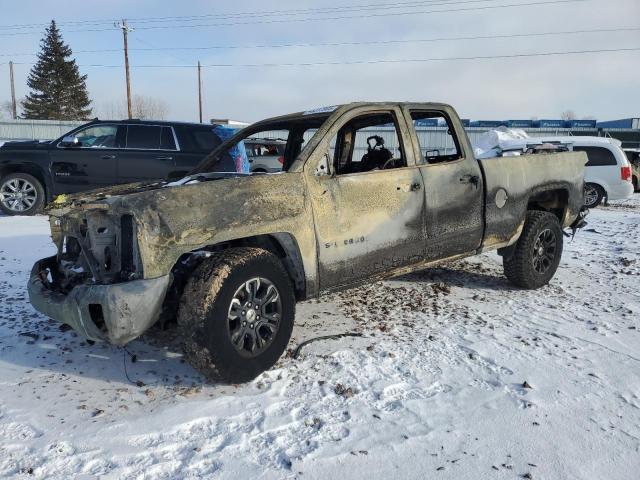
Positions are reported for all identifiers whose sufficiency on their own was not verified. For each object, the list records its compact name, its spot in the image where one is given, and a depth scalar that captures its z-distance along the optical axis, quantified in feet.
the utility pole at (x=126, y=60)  114.21
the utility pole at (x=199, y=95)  182.80
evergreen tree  170.71
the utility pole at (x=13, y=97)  200.13
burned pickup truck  9.43
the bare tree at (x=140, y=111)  202.38
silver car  46.29
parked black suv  29.60
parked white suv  41.39
